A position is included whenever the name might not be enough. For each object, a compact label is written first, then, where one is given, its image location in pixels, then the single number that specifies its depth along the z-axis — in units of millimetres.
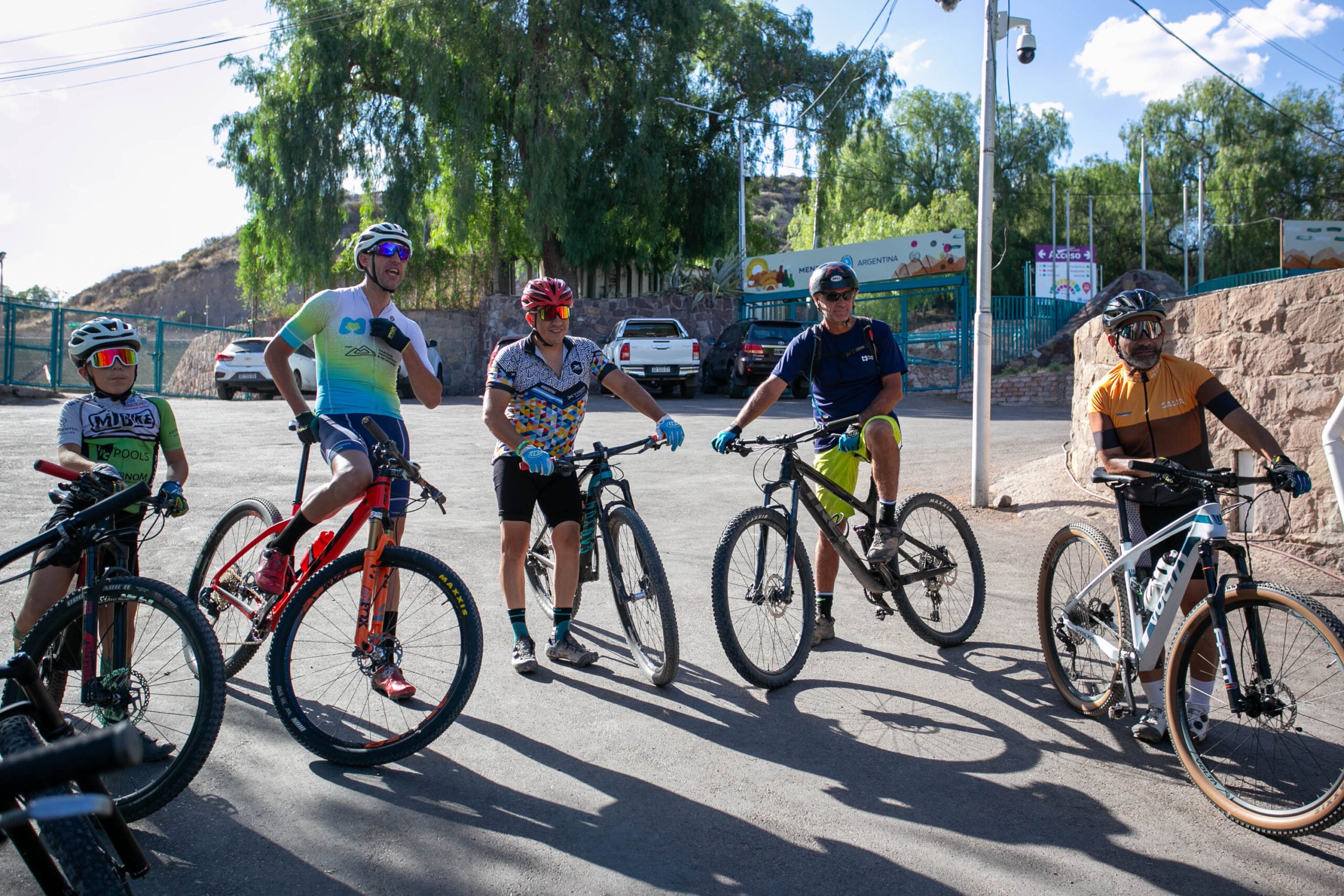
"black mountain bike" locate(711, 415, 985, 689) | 4617
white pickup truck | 21766
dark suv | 21984
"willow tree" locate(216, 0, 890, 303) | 25422
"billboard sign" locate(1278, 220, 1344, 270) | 30969
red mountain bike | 3646
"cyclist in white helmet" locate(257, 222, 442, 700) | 4129
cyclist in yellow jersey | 3998
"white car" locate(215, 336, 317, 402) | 23828
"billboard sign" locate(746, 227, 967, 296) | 24406
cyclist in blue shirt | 5191
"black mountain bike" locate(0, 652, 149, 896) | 1357
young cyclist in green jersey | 3881
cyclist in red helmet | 4816
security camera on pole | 9414
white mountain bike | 3148
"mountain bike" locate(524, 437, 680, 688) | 4551
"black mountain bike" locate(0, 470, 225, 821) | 3141
